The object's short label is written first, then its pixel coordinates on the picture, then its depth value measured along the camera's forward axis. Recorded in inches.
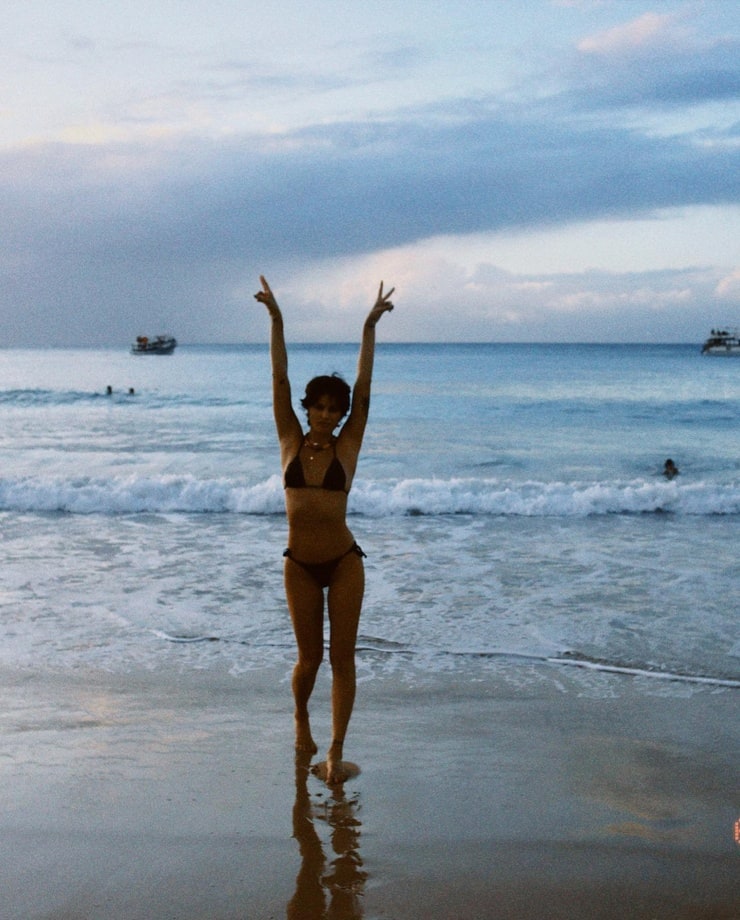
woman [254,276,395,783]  177.5
